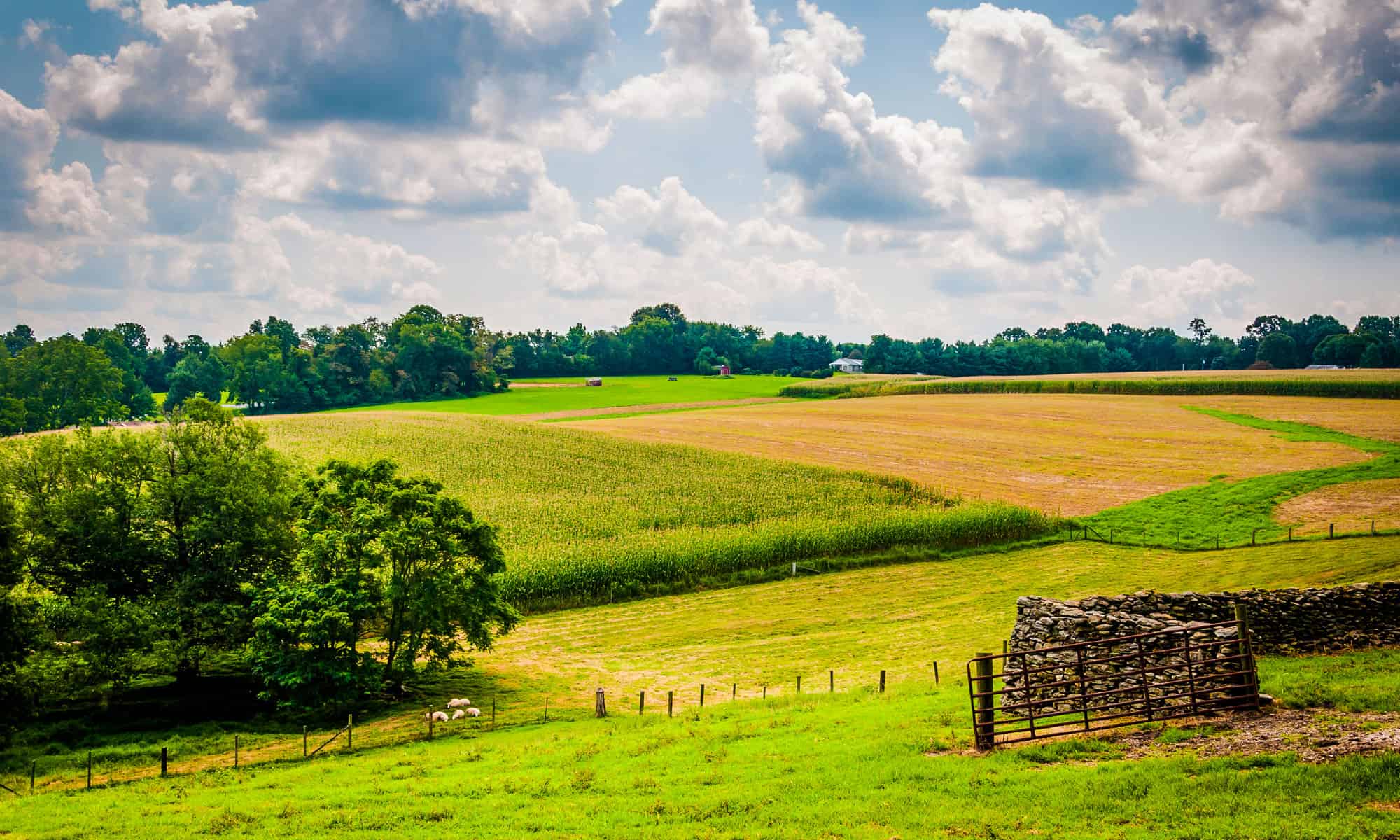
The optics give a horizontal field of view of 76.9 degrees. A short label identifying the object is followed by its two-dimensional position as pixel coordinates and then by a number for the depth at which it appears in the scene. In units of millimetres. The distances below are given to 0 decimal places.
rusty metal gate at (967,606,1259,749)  16828
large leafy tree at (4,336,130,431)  116062
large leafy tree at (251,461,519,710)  30594
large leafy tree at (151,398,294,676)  32875
